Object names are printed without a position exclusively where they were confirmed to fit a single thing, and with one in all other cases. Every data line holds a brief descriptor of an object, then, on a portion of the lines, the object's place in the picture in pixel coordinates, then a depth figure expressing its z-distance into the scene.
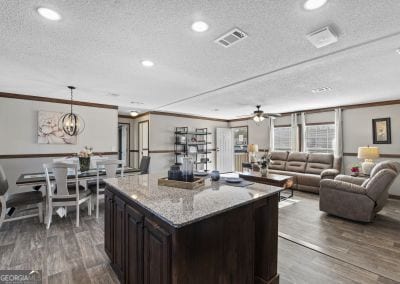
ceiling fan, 5.20
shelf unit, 7.20
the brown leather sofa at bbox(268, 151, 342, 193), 5.21
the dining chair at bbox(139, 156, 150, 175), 4.80
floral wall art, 4.64
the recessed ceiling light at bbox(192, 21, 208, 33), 1.74
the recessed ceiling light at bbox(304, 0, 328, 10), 1.46
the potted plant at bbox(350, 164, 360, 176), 4.42
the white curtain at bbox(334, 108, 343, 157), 5.62
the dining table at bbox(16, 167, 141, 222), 3.12
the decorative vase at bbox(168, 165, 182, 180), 2.08
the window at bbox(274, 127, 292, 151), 6.95
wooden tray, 1.93
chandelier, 4.84
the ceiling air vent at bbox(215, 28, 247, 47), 1.89
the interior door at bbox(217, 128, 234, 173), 8.49
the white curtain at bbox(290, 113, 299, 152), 6.52
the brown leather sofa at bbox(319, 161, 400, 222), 3.22
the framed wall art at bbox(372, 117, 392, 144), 4.93
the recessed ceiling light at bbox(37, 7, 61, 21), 1.58
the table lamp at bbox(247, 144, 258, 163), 6.89
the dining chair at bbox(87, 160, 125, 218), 3.59
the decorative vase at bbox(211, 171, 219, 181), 2.35
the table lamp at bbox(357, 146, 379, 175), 4.53
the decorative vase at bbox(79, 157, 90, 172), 3.81
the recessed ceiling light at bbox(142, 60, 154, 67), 2.58
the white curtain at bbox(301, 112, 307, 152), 6.38
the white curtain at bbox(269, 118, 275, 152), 7.26
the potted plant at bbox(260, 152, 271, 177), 4.61
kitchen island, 1.20
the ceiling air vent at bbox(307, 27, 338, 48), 1.83
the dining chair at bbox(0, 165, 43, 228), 2.84
